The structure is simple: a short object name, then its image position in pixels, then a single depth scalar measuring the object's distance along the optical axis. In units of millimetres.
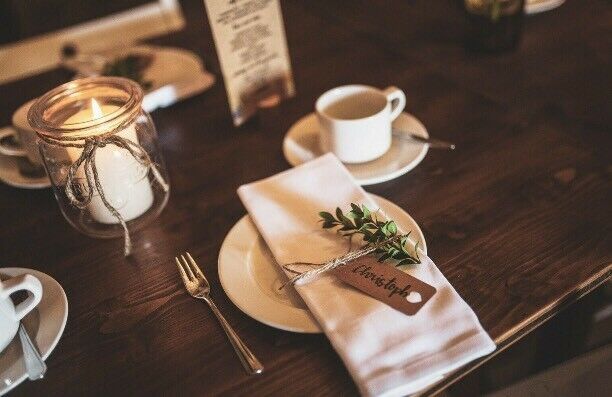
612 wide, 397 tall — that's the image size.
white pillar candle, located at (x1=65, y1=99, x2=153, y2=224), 708
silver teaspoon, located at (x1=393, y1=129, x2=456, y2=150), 827
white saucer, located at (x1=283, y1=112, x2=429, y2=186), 784
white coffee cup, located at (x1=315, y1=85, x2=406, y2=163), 772
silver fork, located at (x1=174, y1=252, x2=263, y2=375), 571
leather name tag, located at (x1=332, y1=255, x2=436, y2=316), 574
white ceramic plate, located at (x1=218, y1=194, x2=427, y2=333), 590
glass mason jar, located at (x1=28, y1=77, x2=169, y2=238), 683
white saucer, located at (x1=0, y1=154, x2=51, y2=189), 839
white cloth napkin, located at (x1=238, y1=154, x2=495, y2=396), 521
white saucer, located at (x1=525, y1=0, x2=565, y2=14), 1105
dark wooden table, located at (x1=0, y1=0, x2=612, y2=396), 589
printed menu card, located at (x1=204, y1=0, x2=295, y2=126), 879
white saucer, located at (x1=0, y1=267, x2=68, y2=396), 586
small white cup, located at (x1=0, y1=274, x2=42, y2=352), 578
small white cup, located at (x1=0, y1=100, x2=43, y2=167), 813
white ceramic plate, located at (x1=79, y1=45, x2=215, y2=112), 979
